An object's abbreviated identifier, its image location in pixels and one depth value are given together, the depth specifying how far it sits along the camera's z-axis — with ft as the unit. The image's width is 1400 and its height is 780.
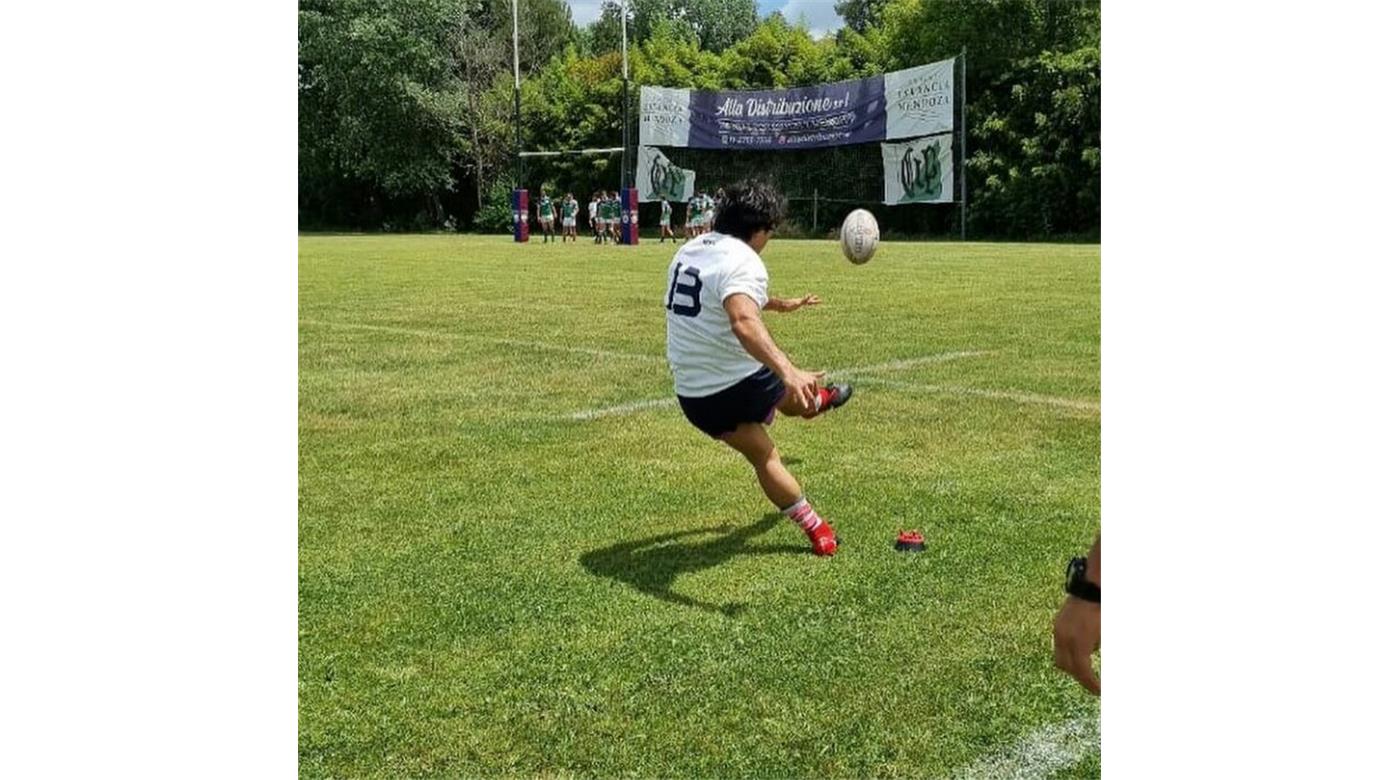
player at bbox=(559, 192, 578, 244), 105.60
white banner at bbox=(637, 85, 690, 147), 117.60
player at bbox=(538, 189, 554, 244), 107.34
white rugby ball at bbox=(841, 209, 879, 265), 24.72
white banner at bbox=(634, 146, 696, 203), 118.83
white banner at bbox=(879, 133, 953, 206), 103.86
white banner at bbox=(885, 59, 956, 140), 103.24
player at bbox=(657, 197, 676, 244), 102.72
